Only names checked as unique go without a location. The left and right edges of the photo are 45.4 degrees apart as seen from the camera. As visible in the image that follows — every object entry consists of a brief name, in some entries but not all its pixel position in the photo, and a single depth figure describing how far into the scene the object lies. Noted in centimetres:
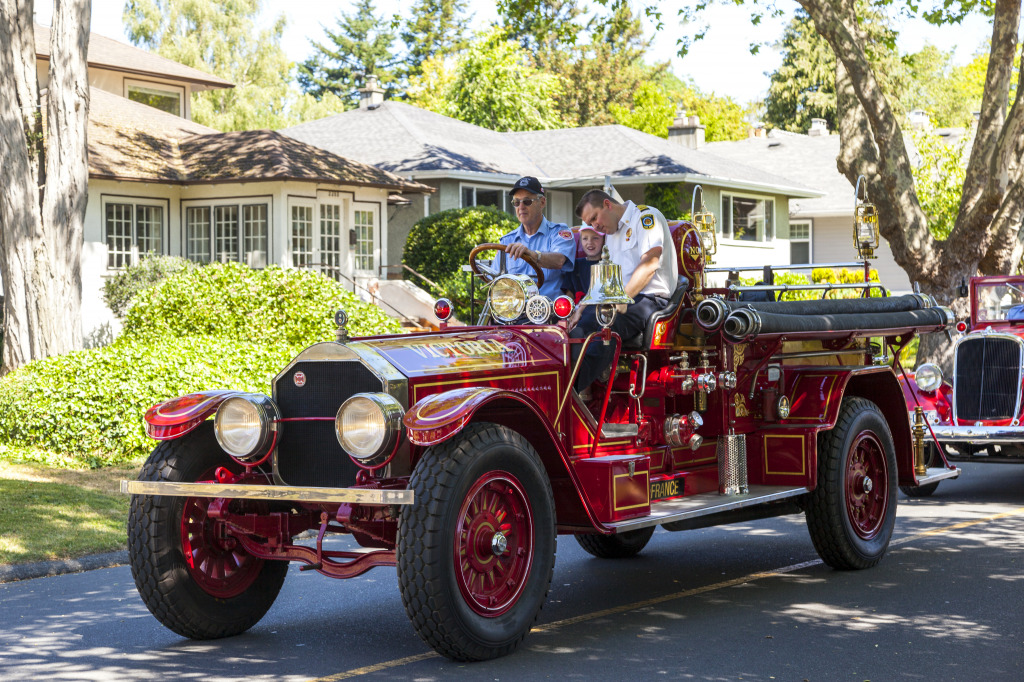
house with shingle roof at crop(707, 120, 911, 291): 4109
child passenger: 759
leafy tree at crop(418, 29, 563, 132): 4862
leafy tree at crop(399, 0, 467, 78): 6525
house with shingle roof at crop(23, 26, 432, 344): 2452
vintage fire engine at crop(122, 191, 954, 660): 562
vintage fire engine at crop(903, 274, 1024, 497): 1150
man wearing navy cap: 759
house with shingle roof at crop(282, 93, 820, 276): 3219
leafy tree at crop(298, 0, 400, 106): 6825
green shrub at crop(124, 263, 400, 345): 1609
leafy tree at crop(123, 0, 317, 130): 5250
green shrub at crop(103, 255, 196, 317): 2370
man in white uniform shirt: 726
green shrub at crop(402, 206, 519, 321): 2834
